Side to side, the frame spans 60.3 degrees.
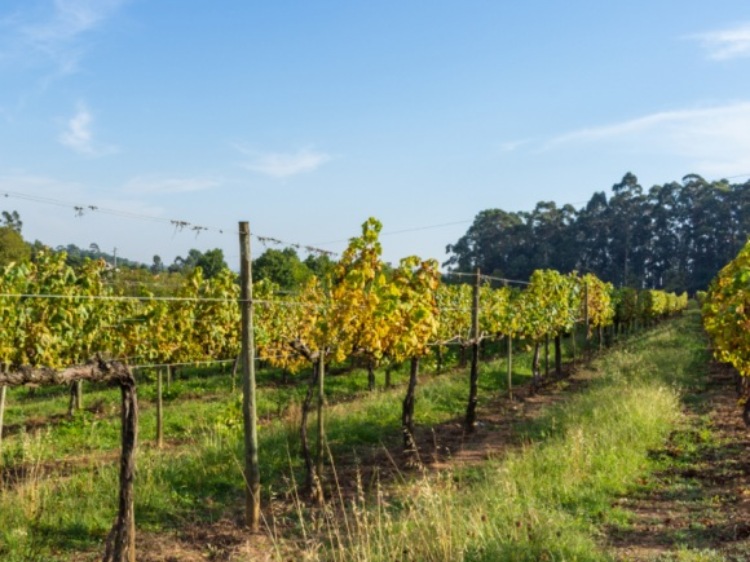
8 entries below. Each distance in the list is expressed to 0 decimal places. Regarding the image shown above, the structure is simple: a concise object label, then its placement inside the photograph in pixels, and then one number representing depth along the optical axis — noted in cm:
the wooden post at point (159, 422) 1210
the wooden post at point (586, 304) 2406
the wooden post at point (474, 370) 1274
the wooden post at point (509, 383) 1654
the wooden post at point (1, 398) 952
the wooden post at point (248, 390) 714
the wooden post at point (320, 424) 882
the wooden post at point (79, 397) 1531
